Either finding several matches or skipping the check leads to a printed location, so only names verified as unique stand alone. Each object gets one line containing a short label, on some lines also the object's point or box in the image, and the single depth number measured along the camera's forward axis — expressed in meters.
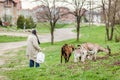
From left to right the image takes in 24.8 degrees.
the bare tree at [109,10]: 32.80
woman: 11.35
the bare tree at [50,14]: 32.15
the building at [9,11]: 64.34
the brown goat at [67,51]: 12.17
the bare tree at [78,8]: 33.27
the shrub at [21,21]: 57.74
